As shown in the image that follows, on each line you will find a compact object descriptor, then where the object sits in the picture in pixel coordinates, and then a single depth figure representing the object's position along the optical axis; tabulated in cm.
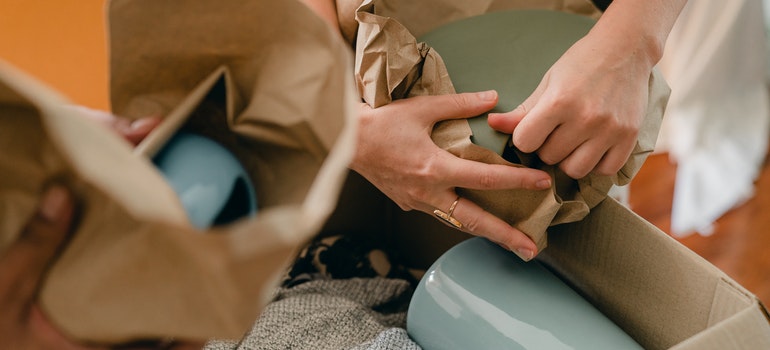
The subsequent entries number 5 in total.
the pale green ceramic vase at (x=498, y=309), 58
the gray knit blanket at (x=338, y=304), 65
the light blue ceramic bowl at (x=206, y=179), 33
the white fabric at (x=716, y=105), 145
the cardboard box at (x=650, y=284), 49
